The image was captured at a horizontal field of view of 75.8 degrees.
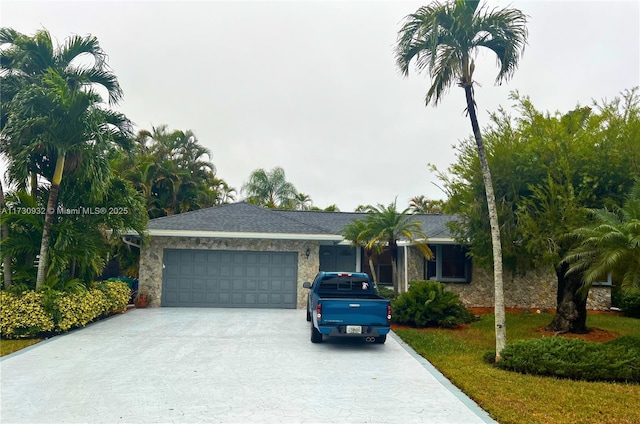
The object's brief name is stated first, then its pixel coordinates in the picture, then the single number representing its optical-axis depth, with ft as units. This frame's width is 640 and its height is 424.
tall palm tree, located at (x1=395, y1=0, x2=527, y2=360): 27.27
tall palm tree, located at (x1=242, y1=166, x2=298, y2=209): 124.04
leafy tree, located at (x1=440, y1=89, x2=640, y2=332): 33.14
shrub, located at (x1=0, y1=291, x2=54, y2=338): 32.40
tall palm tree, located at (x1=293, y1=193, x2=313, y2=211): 144.05
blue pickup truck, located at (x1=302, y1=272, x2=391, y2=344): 29.40
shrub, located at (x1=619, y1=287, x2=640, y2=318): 51.47
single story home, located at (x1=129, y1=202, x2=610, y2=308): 54.44
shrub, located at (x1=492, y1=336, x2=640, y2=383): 23.71
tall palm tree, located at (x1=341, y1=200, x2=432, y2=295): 52.65
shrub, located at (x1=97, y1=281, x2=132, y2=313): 44.52
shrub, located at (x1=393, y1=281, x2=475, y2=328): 41.37
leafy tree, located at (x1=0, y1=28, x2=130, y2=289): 33.09
